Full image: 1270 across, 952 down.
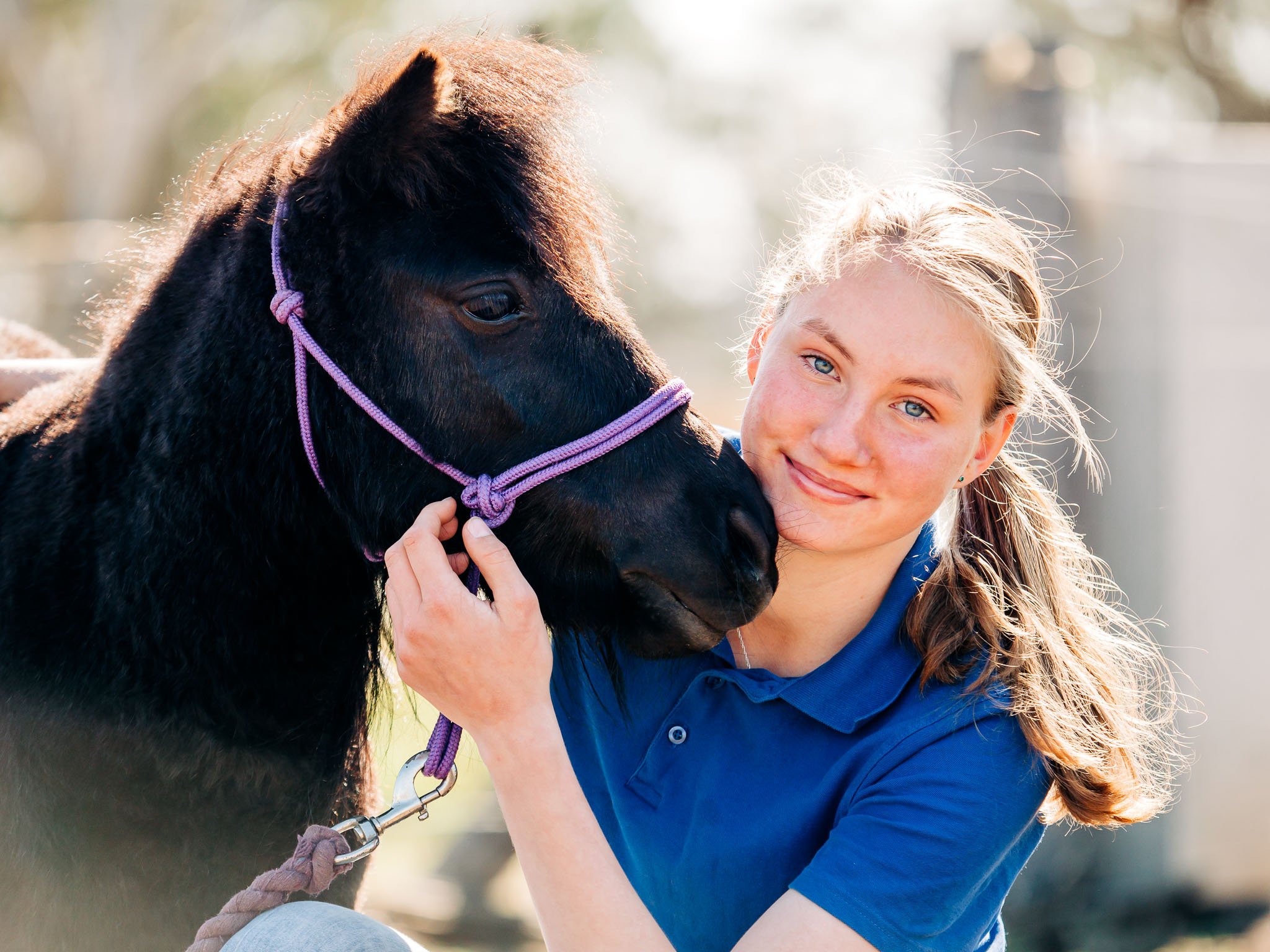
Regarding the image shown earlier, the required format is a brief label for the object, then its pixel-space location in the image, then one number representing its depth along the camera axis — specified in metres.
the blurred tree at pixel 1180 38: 11.42
